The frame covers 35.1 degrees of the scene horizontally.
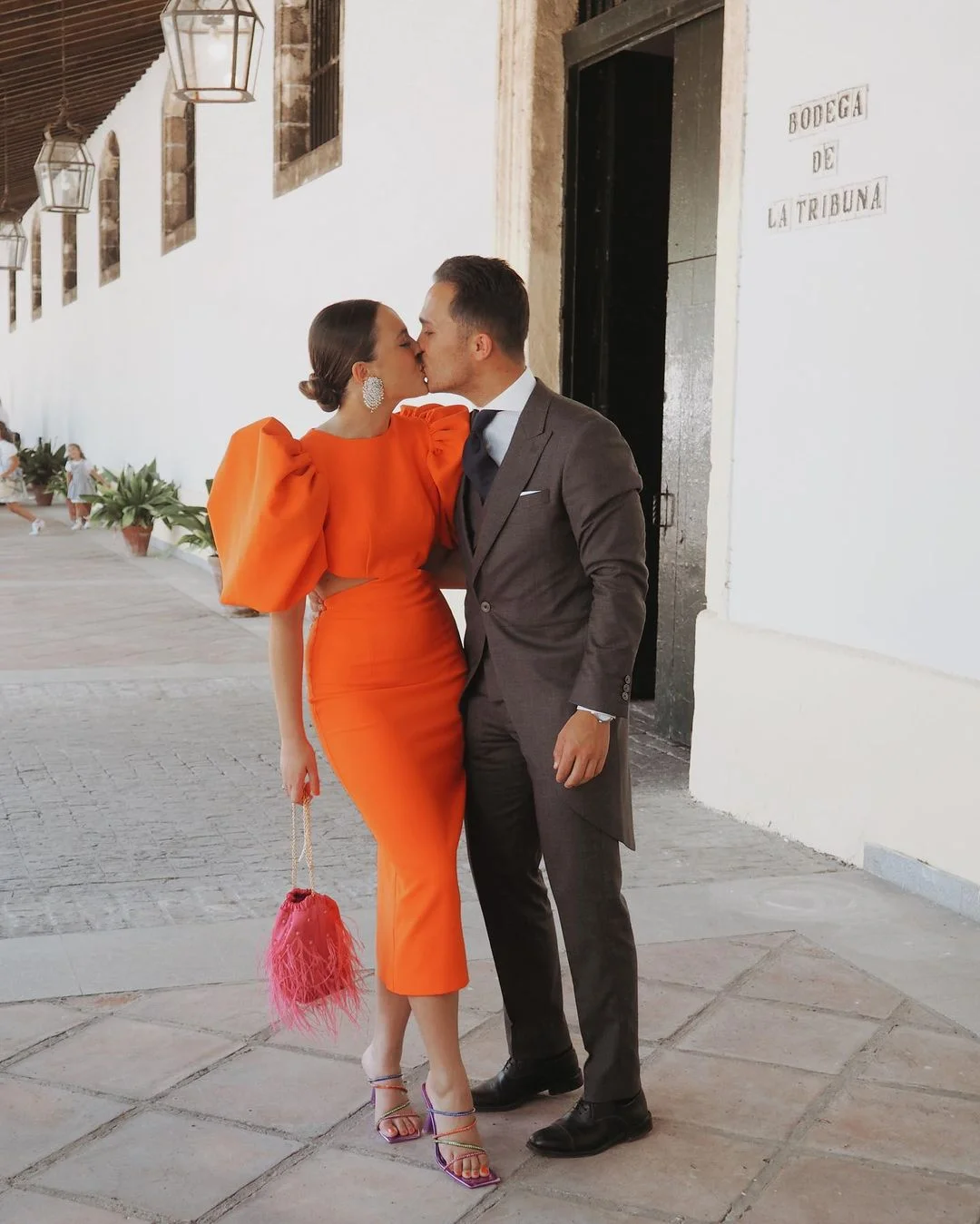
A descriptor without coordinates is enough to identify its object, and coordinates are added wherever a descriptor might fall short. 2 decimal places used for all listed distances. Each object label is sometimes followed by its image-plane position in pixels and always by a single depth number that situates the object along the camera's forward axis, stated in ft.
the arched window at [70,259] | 78.07
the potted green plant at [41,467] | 76.84
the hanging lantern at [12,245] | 58.13
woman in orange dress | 9.18
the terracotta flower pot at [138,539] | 49.52
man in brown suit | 8.97
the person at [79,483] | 60.70
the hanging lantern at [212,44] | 23.54
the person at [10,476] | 55.77
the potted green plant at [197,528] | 43.03
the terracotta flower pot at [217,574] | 35.35
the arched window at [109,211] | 66.44
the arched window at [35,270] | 88.53
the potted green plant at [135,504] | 48.96
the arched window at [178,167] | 54.19
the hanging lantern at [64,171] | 40.37
